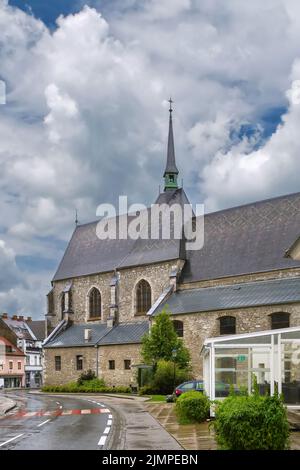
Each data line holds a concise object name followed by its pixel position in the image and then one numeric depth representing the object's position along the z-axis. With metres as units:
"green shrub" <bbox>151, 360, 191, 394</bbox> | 42.44
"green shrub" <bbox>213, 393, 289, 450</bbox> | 12.29
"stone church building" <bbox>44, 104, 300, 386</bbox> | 45.06
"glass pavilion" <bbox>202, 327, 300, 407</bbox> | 19.73
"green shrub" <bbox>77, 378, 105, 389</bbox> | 52.74
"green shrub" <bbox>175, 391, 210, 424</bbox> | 20.20
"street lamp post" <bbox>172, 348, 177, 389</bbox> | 40.73
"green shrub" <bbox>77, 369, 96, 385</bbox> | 54.28
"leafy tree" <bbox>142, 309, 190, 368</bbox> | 45.25
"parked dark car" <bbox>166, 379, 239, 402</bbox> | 30.48
